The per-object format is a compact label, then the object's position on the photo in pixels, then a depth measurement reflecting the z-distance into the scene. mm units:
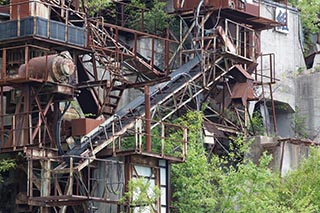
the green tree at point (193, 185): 38250
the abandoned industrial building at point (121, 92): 36312
